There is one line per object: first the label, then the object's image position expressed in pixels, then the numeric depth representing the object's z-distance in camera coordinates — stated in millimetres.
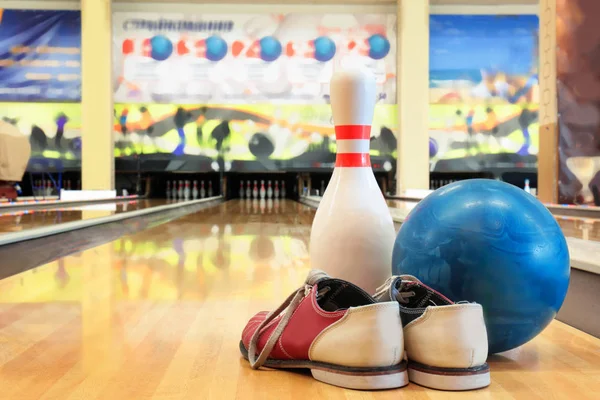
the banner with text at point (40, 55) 7500
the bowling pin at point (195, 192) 8391
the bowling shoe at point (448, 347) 755
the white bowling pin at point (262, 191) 8476
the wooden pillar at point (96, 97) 7574
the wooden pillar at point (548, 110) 4295
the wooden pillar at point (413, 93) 7688
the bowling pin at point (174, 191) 8219
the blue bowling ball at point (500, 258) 884
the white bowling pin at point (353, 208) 1134
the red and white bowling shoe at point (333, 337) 756
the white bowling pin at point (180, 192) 8391
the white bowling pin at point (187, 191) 8305
